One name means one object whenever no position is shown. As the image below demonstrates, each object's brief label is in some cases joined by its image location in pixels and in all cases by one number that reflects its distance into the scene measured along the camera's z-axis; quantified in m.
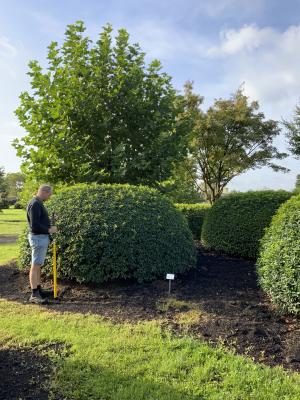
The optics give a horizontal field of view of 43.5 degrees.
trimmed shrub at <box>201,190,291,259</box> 8.16
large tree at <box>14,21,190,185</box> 8.44
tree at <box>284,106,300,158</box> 24.53
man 5.61
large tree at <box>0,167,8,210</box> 34.24
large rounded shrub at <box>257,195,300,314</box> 4.50
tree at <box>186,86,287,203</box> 18.09
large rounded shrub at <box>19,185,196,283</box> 5.95
